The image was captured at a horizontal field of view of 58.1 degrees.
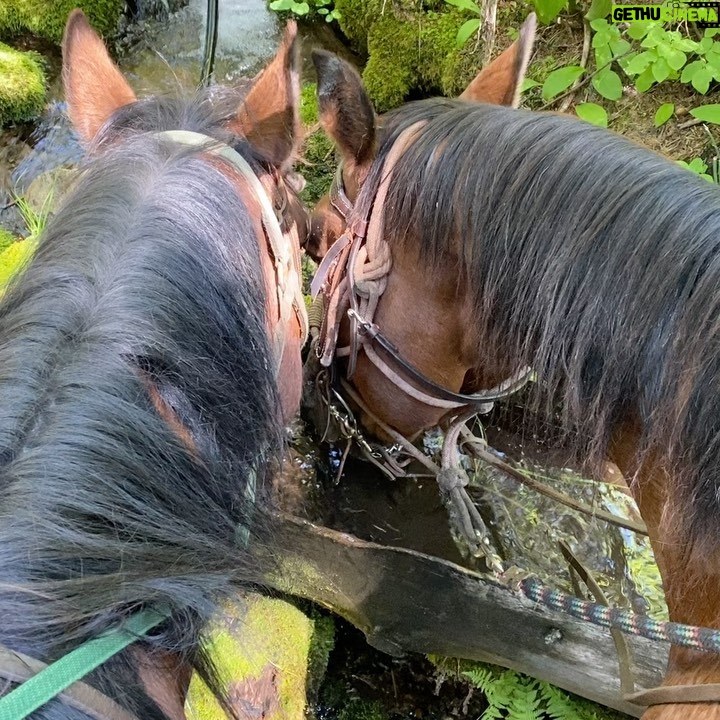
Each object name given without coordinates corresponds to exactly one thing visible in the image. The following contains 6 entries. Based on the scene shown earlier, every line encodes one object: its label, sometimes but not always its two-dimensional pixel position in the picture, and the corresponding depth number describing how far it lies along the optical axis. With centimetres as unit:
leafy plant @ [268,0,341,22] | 333
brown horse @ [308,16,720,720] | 100
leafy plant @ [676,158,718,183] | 229
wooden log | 166
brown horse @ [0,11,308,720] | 70
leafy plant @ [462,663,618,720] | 165
